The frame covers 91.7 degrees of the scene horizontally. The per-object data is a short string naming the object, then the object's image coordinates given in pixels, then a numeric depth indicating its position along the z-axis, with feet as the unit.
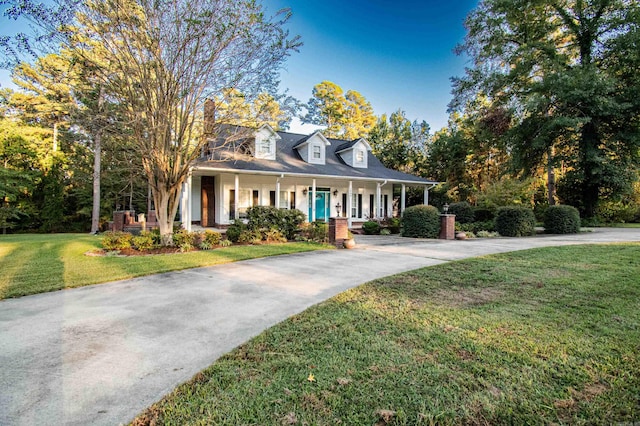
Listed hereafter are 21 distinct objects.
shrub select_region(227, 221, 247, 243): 34.78
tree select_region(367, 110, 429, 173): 91.76
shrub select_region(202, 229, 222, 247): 32.09
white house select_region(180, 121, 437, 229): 49.39
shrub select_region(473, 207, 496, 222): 59.92
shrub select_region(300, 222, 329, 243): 35.88
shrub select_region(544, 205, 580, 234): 46.37
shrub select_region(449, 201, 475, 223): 59.41
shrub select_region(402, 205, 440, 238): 42.88
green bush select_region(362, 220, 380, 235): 51.22
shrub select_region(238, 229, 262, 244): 34.83
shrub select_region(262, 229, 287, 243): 36.58
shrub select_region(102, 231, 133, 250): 29.42
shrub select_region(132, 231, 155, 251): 29.40
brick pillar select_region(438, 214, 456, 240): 41.68
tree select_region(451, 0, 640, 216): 52.65
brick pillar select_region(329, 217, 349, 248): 33.47
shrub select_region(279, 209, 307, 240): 38.93
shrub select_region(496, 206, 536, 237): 44.27
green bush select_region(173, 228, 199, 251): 30.12
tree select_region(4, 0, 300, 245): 25.85
